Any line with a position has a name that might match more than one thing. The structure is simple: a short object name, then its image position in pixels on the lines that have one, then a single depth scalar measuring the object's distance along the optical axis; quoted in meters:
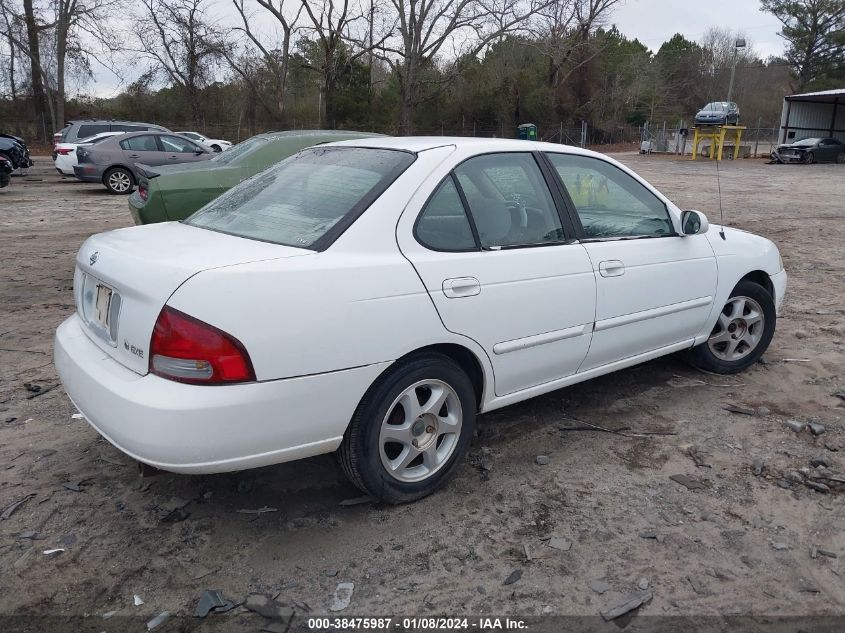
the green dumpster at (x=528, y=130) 23.26
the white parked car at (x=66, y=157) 18.31
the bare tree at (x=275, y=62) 39.19
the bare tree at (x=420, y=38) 34.97
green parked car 7.39
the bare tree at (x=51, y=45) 34.88
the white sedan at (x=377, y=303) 2.53
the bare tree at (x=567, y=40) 35.16
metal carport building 38.28
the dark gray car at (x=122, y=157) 16.86
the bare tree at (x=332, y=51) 38.09
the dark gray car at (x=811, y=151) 33.50
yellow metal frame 35.56
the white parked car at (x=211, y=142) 22.90
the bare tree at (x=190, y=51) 39.75
